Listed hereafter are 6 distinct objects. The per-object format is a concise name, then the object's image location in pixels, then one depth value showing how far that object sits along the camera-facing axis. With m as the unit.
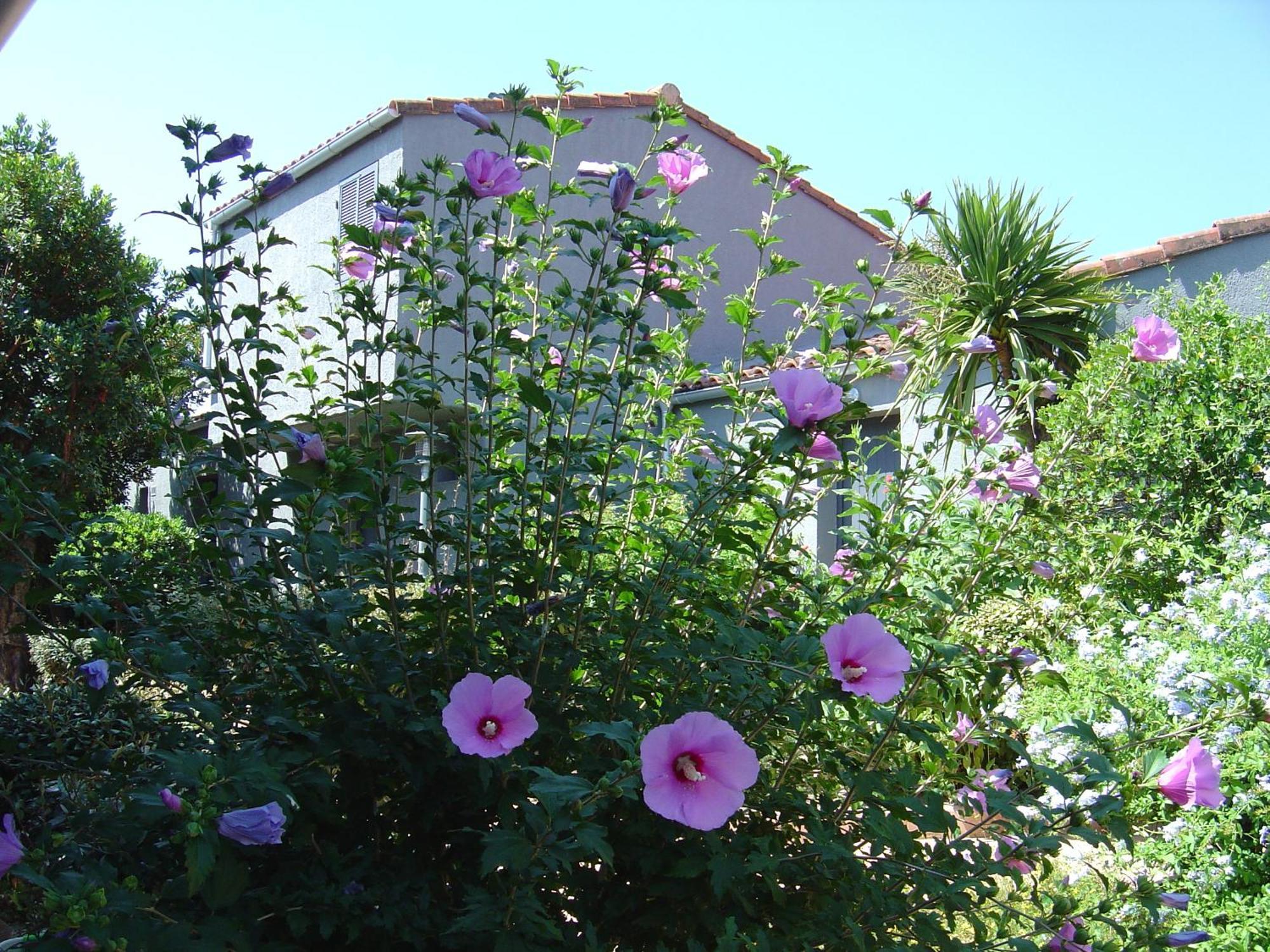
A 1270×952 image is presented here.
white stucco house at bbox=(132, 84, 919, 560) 10.53
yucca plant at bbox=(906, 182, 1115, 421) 6.70
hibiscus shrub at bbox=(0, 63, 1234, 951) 1.46
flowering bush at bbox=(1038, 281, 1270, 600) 4.58
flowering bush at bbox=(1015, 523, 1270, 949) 2.41
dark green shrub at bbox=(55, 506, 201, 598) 1.90
